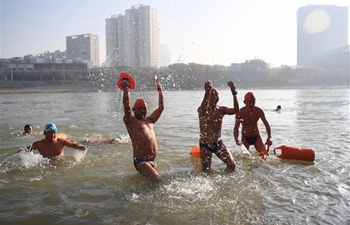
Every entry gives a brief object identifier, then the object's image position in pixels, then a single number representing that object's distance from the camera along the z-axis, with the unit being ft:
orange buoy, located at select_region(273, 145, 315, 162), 22.90
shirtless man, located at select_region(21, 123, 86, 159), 22.20
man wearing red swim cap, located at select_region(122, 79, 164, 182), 17.30
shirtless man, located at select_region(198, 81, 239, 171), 19.74
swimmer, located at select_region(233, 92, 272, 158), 24.40
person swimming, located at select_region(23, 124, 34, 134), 38.88
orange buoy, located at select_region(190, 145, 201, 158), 25.53
